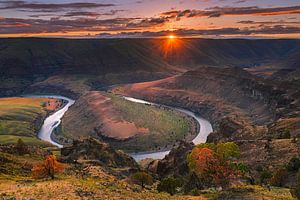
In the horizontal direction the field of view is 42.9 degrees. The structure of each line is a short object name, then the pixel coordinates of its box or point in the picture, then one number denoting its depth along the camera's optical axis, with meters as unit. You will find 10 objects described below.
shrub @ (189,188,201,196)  58.79
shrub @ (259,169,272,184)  78.04
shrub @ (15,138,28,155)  95.25
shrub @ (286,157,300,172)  79.06
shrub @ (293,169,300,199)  51.84
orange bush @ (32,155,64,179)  64.44
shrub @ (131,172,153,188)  79.88
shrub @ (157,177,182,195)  67.38
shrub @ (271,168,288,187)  73.00
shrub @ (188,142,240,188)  62.22
